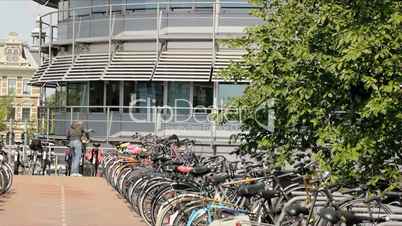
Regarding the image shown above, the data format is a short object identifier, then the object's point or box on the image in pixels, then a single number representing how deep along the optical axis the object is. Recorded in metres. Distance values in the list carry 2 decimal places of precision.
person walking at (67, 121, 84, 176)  21.11
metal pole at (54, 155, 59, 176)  22.95
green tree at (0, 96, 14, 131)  68.95
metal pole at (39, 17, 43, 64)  31.78
